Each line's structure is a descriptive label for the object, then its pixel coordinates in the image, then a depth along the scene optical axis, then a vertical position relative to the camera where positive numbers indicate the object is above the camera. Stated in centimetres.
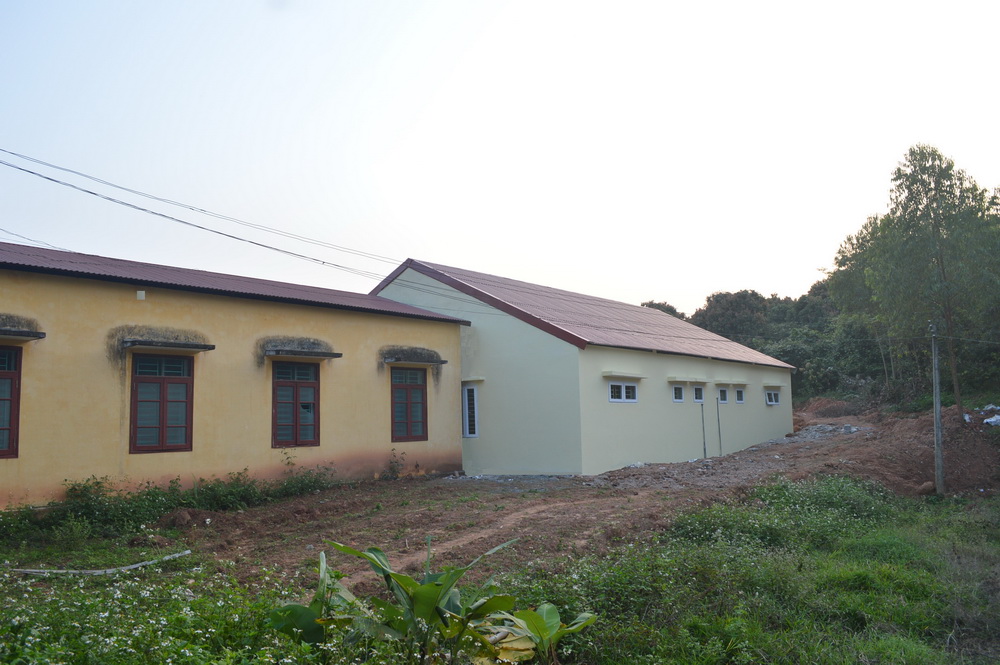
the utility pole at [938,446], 1162 -79
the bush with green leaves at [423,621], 409 -124
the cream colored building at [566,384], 1424 +44
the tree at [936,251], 1606 +335
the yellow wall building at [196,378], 966 +58
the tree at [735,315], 4159 +513
